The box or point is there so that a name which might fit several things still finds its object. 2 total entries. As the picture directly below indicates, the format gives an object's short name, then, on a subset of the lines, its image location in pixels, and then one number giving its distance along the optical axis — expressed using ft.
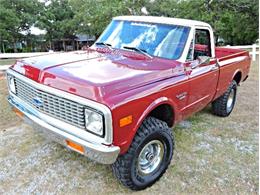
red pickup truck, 6.31
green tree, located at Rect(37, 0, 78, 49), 85.62
